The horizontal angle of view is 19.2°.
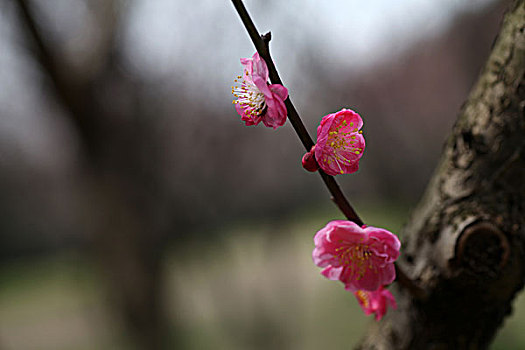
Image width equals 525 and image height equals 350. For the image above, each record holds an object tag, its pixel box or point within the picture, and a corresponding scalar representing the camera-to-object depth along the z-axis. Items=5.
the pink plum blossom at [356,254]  0.49
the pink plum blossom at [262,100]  0.46
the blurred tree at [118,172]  1.90
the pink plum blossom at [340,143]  0.47
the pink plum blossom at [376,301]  0.53
